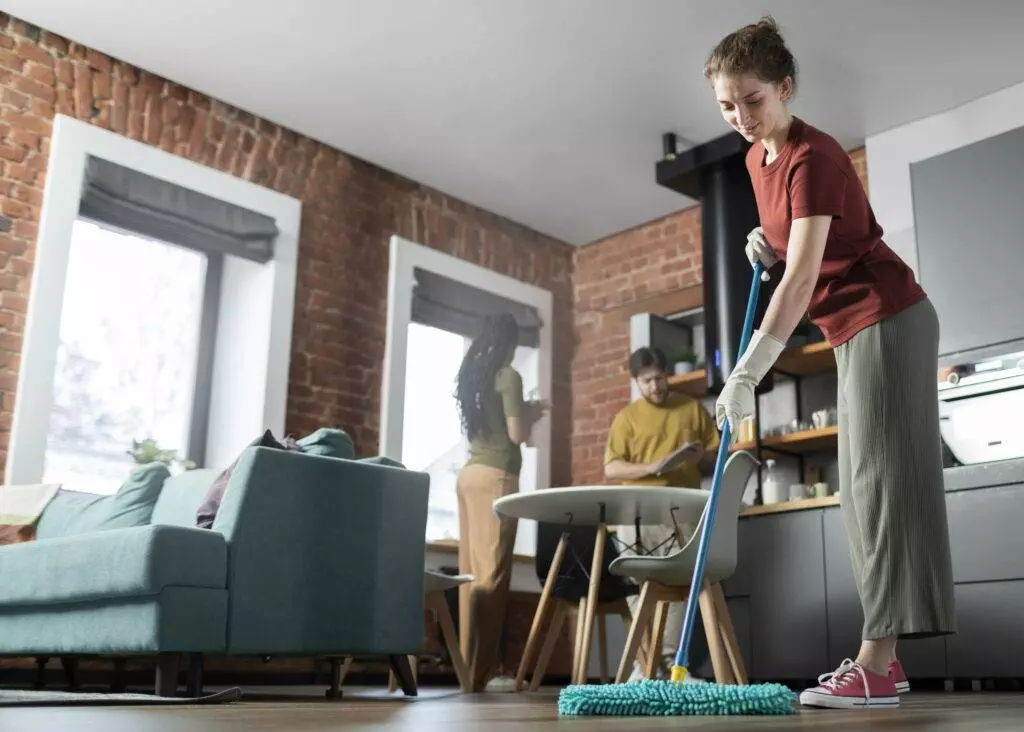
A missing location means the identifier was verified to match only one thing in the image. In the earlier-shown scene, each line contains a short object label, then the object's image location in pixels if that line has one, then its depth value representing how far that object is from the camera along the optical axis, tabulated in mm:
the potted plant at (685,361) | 5672
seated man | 4223
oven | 3928
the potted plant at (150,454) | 4500
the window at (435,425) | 5789
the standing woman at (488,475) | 4039
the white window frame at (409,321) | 5477
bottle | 4824
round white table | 3240
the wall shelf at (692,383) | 5504
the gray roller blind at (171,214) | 4621
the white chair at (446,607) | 3838
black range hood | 4938
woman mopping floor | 2016
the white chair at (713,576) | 3264
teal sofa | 2570
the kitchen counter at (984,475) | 3756
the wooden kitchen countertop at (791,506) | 4313
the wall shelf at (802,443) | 4848
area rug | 2049
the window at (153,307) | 4391
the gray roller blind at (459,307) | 5820
